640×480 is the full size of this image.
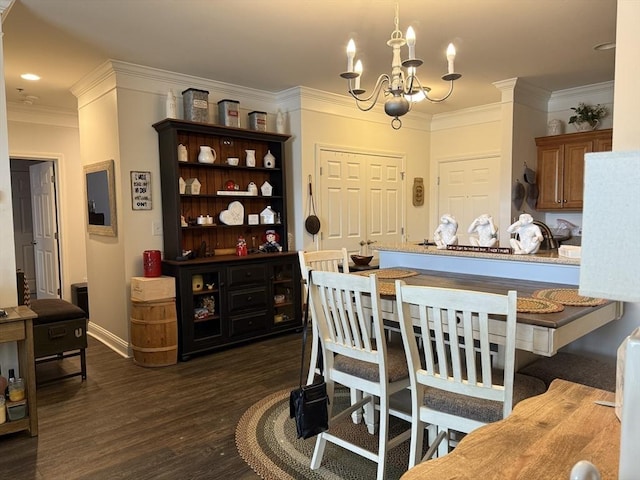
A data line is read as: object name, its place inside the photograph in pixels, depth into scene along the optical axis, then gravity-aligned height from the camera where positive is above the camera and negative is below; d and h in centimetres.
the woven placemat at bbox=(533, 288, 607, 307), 211 -44
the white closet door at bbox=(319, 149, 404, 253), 521 +15
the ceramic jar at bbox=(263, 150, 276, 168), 478 +55
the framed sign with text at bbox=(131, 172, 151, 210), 408 +22
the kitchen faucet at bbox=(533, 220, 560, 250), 308 -21
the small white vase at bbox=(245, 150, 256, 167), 464 +56
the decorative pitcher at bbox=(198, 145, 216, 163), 428 +56
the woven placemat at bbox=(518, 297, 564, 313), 197 -44
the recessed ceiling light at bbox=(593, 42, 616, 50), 355 +129
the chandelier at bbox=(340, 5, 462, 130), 231 +75
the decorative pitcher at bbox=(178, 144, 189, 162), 414 +56
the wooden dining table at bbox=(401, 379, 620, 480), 92 -53
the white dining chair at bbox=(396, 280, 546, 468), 162 -65
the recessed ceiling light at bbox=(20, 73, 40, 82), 423 +133
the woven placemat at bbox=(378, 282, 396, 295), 241 -43
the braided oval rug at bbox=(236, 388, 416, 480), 225 -130
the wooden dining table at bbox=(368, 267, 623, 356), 183 -48
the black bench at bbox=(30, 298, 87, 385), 339 -89
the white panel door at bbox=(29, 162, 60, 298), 582 -17
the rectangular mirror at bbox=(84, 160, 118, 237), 415 +16
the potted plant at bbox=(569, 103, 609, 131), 466 +95
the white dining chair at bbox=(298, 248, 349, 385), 323 -36
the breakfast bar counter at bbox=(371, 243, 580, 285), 264 -35
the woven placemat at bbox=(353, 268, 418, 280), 295 -43
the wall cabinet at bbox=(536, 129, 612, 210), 467 +46
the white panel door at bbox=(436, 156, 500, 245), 579 +27
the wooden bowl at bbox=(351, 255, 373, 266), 442 -48
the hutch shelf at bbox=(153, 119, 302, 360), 405 -22
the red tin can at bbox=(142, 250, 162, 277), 397 -44
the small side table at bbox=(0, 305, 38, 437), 254 -79
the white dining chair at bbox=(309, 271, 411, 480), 204 -68
